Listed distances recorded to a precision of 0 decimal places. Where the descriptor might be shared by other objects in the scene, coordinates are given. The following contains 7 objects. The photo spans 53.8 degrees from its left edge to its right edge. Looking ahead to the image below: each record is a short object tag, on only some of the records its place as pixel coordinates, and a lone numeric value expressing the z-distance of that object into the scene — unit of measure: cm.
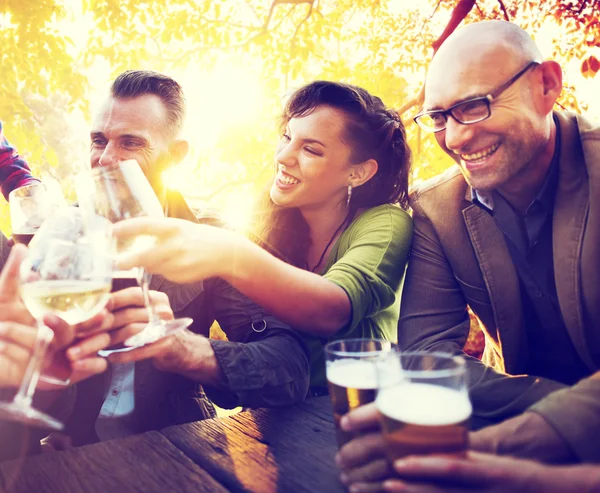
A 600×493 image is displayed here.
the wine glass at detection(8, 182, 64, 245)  69
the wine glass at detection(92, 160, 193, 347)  50
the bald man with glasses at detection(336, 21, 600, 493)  72
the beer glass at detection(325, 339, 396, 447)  43
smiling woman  57
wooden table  46
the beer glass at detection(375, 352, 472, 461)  35
